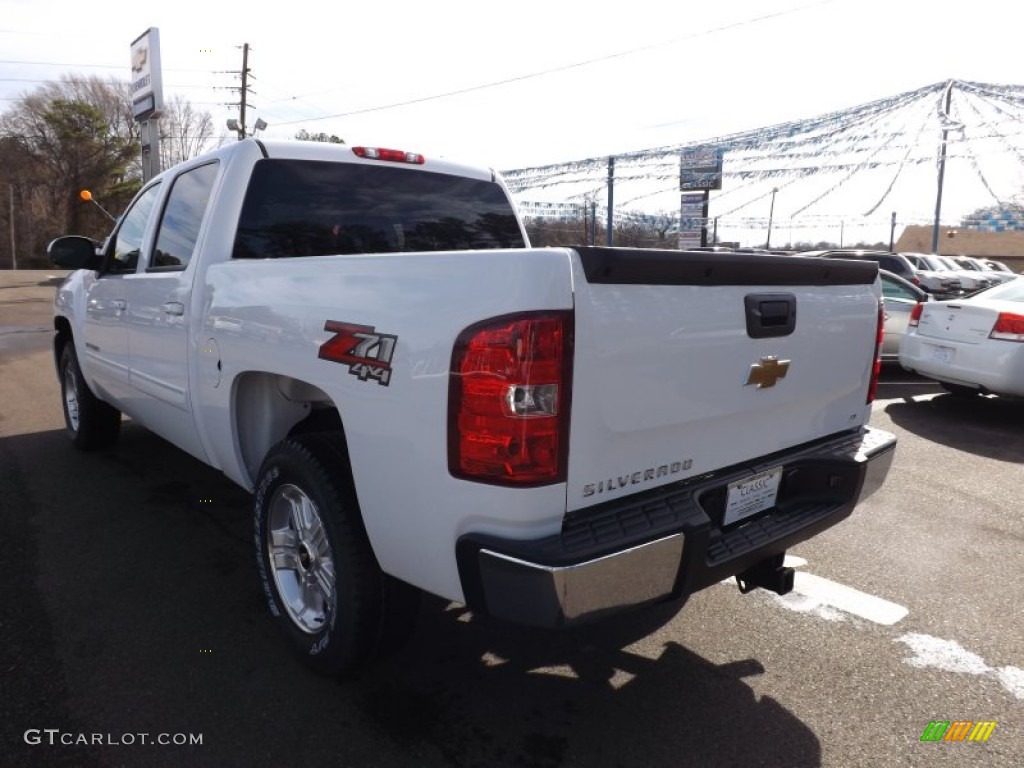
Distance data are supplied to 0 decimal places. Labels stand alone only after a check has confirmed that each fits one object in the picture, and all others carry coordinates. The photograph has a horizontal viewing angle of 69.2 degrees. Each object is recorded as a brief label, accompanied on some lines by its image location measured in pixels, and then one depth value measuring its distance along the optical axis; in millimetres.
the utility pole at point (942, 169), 21511
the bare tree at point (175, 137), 46656
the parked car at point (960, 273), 23172
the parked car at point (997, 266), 32659
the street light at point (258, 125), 16727
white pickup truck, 1928
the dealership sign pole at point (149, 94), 21188
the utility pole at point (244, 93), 38344
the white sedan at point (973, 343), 6645
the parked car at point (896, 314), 9219
